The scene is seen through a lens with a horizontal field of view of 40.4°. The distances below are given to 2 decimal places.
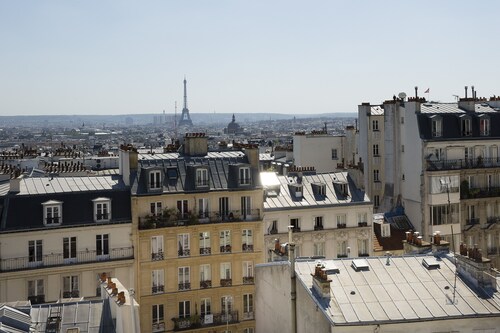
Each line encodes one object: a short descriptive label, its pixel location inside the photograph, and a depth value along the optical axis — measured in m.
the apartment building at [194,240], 46.16
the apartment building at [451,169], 54.88
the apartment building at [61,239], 42.41
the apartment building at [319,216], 50.12
